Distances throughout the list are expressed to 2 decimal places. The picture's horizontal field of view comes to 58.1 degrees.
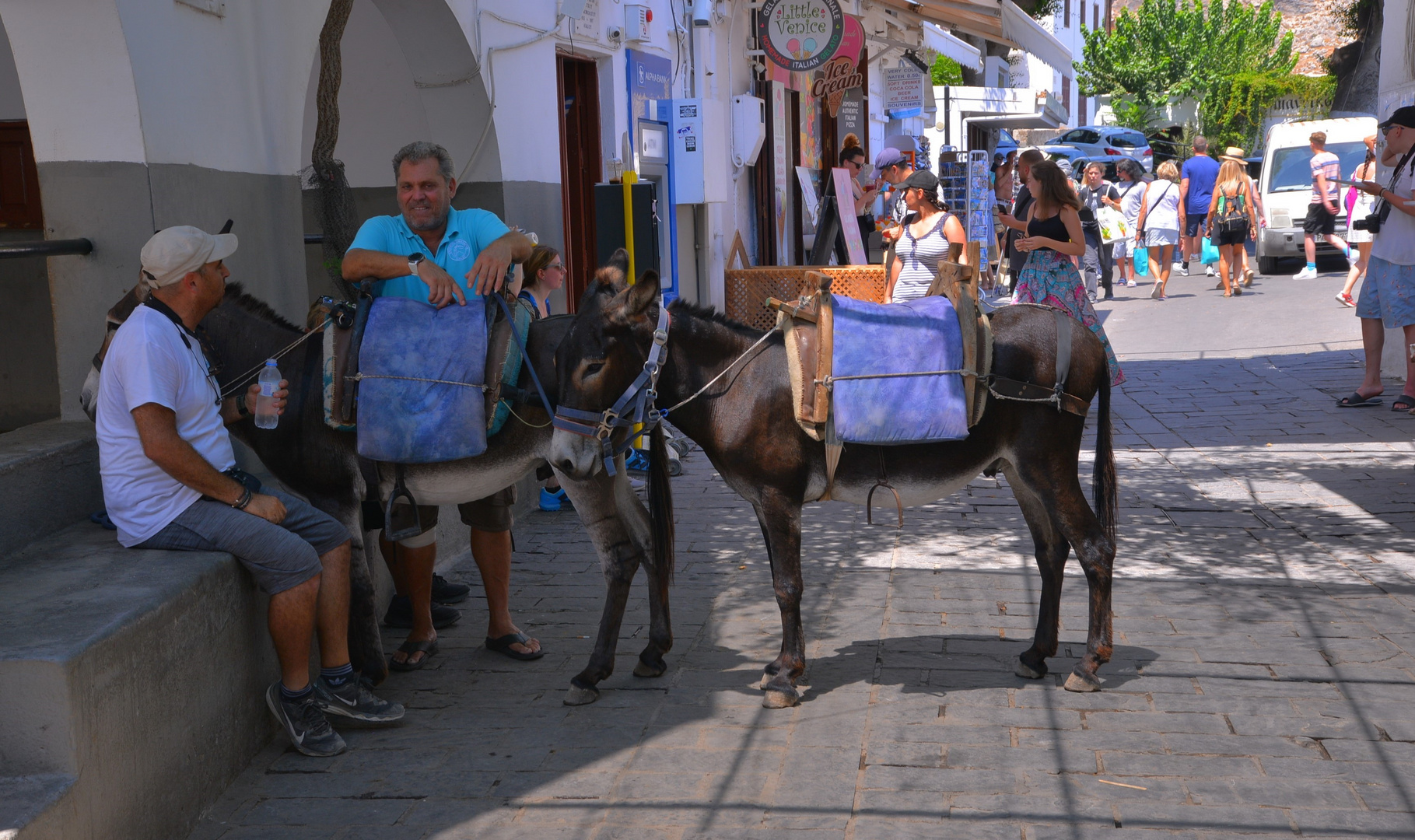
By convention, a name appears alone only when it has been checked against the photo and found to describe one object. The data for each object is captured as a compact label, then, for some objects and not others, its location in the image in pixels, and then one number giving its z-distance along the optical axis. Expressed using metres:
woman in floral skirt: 7.79
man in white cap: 3.68
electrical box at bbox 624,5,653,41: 9.74
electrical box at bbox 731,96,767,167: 12.78
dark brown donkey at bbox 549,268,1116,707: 4.32
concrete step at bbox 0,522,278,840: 3.03
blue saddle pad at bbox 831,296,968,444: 4.19
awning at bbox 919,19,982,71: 20.81
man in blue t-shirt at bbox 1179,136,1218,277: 18.28
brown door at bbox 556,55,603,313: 9.30
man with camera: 8.49
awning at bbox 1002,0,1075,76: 15.57
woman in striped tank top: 9.27
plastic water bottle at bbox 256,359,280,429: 3.97
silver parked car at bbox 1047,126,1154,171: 36.97
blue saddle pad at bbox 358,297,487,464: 4.19
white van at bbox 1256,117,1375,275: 18.55
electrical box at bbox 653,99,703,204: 10.38
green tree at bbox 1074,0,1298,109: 50.09
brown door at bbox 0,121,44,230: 6.52
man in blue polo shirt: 4.35
